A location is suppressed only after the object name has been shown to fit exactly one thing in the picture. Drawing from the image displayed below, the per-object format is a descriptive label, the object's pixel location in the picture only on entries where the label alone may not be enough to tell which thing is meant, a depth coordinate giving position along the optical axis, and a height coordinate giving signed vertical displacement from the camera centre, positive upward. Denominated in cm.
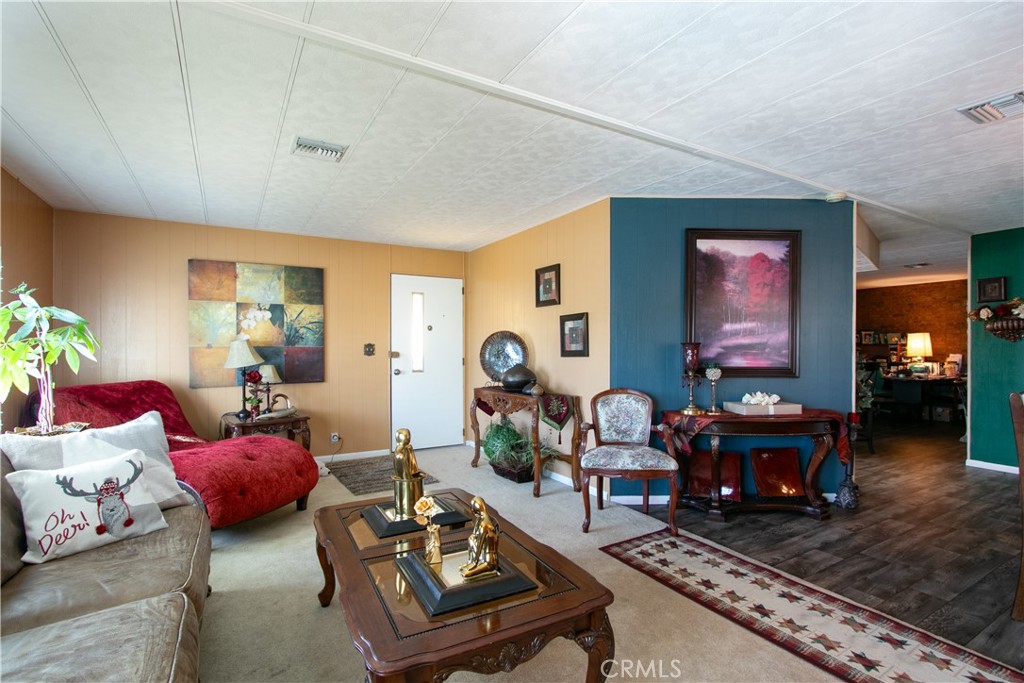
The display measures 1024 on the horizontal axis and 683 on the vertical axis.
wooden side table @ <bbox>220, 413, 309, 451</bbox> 417 -76
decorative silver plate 500 -12
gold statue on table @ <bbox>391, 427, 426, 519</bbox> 210 -62
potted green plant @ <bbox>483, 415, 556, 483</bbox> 443 -104
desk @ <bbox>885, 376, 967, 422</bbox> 763 -88
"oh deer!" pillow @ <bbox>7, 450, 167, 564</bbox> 178 -64
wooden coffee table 126 -80
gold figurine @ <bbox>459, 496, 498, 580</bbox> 160 -70
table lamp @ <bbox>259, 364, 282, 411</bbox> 479 -32
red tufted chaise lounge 288 -76
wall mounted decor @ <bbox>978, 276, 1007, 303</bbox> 507 +52
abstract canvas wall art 468 +26
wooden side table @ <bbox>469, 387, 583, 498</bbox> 407 -63
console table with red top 339 -68
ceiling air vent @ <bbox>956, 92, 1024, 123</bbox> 236 +117
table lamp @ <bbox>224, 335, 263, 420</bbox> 440 -12
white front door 575 -21
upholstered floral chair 321 -77
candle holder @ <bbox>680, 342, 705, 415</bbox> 362 -17
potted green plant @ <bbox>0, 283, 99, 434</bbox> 213 -1
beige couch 119 -80
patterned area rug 186 -127
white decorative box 350 -51
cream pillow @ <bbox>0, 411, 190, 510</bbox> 198 -47
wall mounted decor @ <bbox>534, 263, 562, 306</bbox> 453 +54
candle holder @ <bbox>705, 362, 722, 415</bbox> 362 -26
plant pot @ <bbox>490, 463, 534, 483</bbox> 442 -124
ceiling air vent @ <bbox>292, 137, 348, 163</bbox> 291 +121
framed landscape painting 392 +33
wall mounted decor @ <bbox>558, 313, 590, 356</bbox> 421 +5
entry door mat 421 -128
